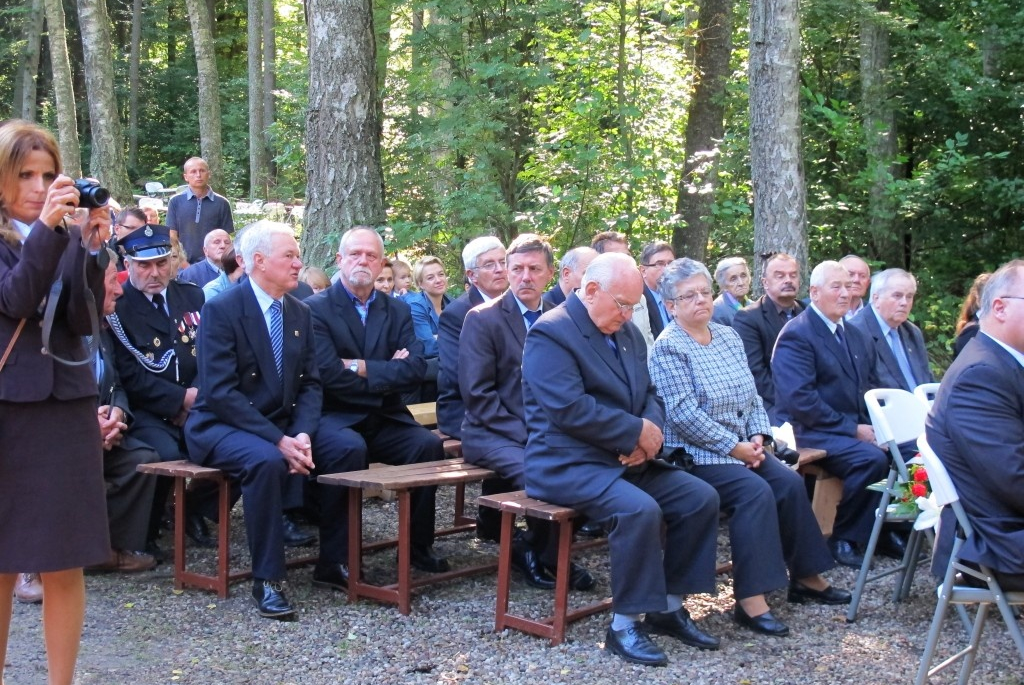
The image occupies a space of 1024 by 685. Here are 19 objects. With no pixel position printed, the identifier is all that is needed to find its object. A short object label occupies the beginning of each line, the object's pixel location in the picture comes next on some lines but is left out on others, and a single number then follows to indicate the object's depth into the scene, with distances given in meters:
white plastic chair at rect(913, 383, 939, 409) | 5.35
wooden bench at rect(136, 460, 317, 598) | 5.21
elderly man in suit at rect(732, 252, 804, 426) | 7.11
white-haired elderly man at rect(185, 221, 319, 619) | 5.06
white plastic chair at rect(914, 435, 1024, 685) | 3.80
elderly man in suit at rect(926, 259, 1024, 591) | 3.74
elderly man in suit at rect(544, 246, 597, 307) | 6.09
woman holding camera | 3.34
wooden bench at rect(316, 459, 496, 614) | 5.00
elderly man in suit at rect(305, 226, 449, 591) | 5.92
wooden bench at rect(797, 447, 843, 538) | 6.43
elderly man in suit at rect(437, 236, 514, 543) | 6.27
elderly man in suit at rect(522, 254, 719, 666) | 4.57
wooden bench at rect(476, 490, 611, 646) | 4.70
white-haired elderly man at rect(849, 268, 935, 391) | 6.86
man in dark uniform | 5.90
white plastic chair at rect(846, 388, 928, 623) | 5.19
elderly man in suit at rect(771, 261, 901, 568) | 6.26
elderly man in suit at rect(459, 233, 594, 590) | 5.58
